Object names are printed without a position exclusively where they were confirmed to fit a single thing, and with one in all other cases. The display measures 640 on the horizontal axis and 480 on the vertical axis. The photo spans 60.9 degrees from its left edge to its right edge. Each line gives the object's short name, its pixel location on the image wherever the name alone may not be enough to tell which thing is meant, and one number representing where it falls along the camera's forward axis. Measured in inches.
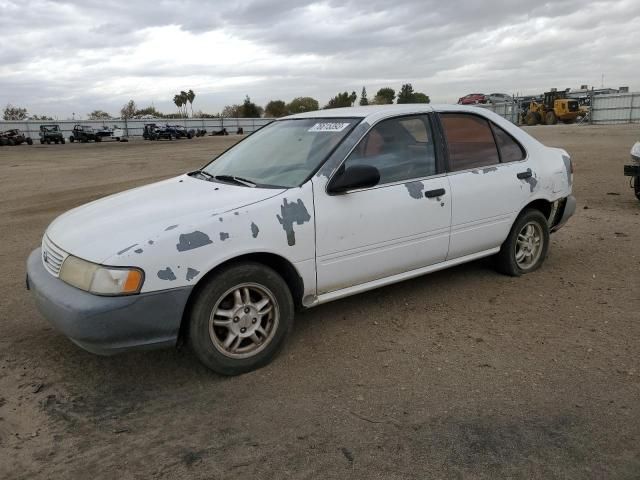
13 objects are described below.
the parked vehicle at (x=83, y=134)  1718.8
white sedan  119.9
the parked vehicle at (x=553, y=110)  1450.5
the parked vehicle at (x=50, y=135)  1641.2
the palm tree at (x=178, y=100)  3710.6
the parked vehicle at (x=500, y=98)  1803.6
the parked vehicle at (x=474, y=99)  1904.5
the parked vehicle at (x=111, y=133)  1788.9
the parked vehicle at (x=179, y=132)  1873.8
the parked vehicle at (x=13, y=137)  1595.7
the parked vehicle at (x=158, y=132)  1859.0
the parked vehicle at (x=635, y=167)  310.4
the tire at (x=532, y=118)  1525.6
